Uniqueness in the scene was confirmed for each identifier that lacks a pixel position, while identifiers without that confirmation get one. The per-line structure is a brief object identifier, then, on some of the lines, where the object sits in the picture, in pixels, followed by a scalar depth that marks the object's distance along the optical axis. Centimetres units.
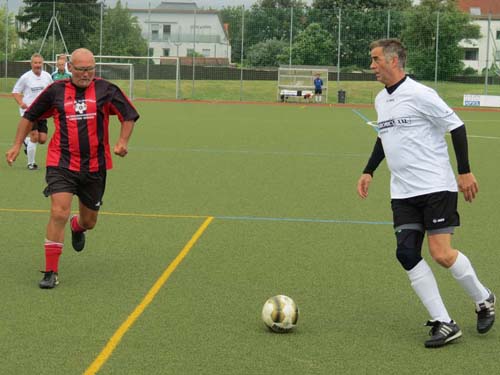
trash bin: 4825
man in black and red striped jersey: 755
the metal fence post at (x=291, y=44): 5188
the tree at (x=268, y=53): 5272
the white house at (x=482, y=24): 5734
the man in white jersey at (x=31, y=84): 1622
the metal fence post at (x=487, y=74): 4764
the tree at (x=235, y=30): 5447
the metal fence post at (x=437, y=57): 4909
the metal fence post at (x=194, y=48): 5148
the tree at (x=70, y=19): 5097
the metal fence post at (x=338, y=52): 5075
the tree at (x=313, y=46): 5128
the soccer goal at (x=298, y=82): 4975
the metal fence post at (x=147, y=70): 5041
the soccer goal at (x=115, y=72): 4708
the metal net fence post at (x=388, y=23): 5084
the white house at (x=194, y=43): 5996
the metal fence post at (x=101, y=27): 5175
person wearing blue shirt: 4815
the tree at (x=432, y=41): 4966
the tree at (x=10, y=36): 7181
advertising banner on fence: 4484
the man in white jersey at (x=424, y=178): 603
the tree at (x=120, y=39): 5369
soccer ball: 623
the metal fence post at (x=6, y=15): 4981
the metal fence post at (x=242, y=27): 5266
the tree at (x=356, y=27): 5106
